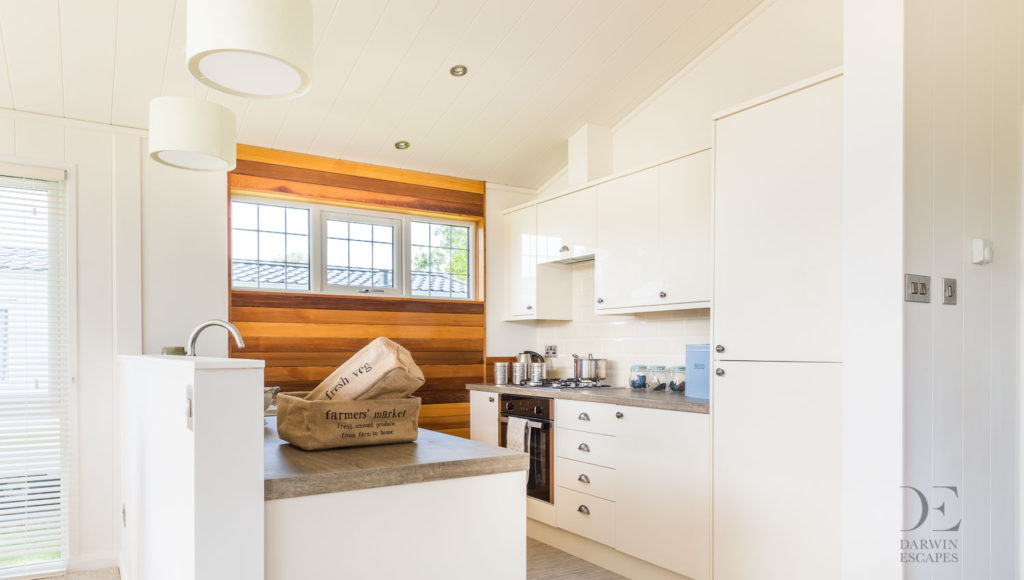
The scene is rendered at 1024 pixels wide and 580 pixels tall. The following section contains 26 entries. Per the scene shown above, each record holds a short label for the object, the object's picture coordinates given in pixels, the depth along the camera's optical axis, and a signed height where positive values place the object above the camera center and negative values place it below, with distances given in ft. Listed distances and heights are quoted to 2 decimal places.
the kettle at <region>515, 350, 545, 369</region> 15.14 -1.57
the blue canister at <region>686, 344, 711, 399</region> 10.53 -1.33
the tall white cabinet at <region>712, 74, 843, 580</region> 8.04 -0.62
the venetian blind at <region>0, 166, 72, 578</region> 10.72 -1.39
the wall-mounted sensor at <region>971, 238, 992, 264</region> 6.93 +0.41
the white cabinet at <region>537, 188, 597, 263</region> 13.32 +1.38
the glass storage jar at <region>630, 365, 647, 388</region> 12.74 -1.70
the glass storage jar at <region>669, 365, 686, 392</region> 12.00 -1.64
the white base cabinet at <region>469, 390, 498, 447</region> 14.08 -2.80
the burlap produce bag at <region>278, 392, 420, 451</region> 5.37 -1.11
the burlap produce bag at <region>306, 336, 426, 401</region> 5.33 -0.70
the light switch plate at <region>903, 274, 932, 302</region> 6.24 +0.02
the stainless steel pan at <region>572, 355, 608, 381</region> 13.91 -1.69
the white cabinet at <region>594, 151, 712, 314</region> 10.78 +0.93
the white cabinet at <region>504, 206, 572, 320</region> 14.84 +0.22
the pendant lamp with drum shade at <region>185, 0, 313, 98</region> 4.72 +1.86
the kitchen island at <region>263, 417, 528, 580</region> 4.36 -1.61
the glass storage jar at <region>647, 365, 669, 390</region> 12.46 -1.70
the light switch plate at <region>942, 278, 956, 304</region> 6.61 -0.01
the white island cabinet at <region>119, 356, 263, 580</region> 3.90 -1.11
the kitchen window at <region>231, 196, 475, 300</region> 13.21 +0.89
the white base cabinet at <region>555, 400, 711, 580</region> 9.63 -3.15
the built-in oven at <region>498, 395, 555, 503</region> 12.72 -2.93
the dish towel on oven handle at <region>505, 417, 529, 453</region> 13.16 -2.96
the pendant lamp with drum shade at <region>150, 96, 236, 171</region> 7.16 +1.82
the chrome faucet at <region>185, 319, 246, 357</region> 7.58 -0.45
